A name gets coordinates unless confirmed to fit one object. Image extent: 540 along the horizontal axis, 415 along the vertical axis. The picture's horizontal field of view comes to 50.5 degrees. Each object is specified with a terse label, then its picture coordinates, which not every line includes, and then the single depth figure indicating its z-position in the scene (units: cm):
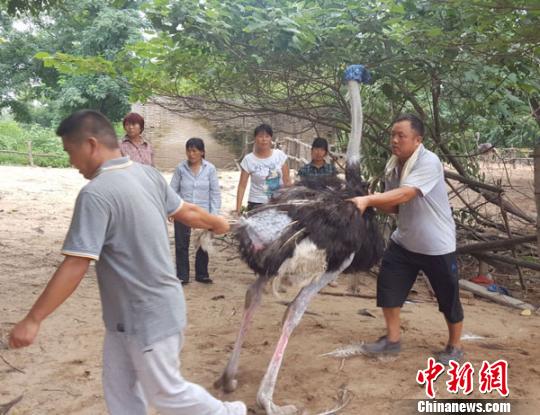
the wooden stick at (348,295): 541
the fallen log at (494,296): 520
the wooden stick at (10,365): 346
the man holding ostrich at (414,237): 333
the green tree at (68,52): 2017
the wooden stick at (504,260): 556
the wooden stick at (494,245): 546
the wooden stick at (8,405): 297
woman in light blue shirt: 532
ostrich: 294
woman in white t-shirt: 533
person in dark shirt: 534
